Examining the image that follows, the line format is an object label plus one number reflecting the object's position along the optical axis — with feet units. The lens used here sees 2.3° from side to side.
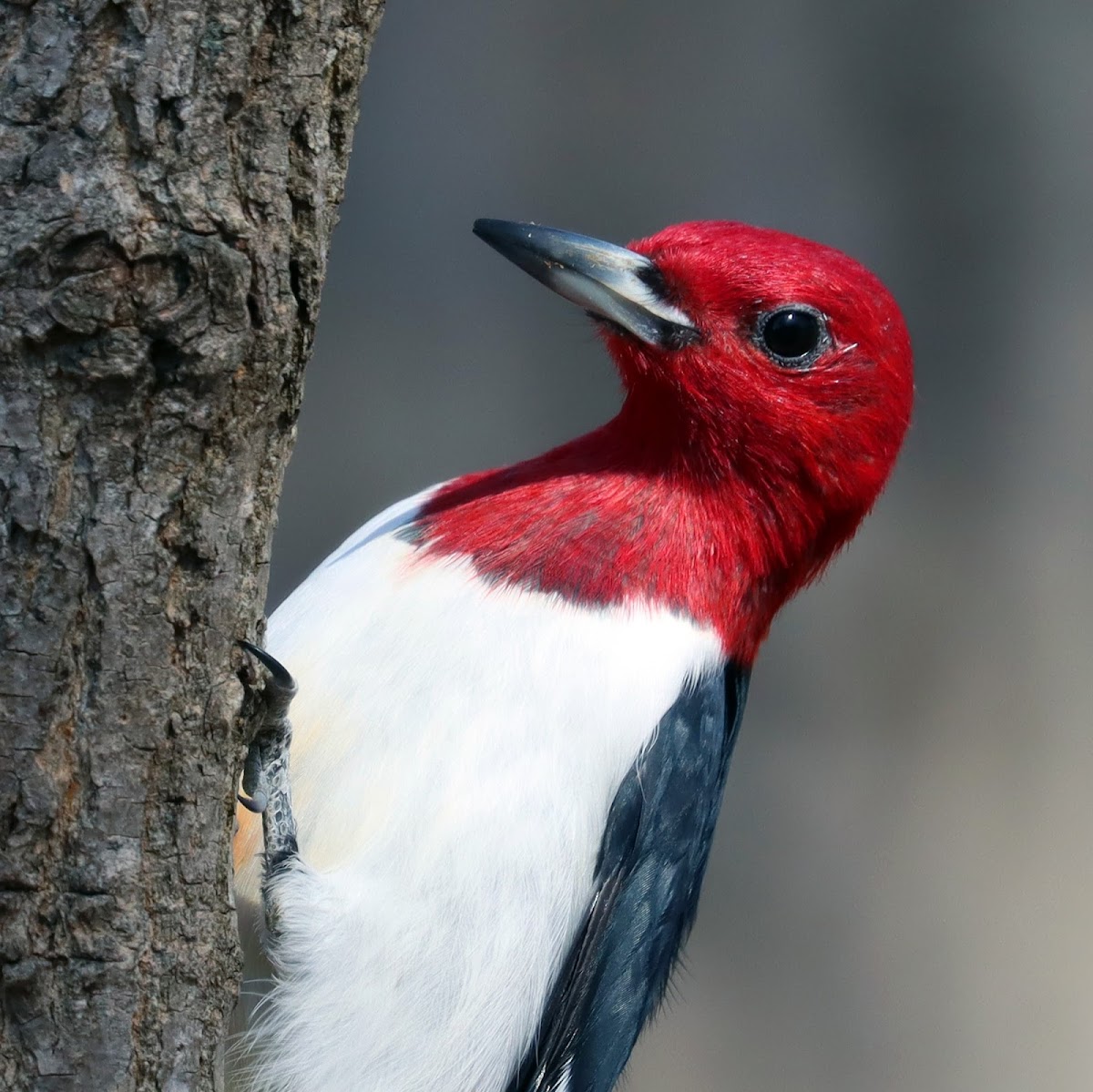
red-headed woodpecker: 10.39
